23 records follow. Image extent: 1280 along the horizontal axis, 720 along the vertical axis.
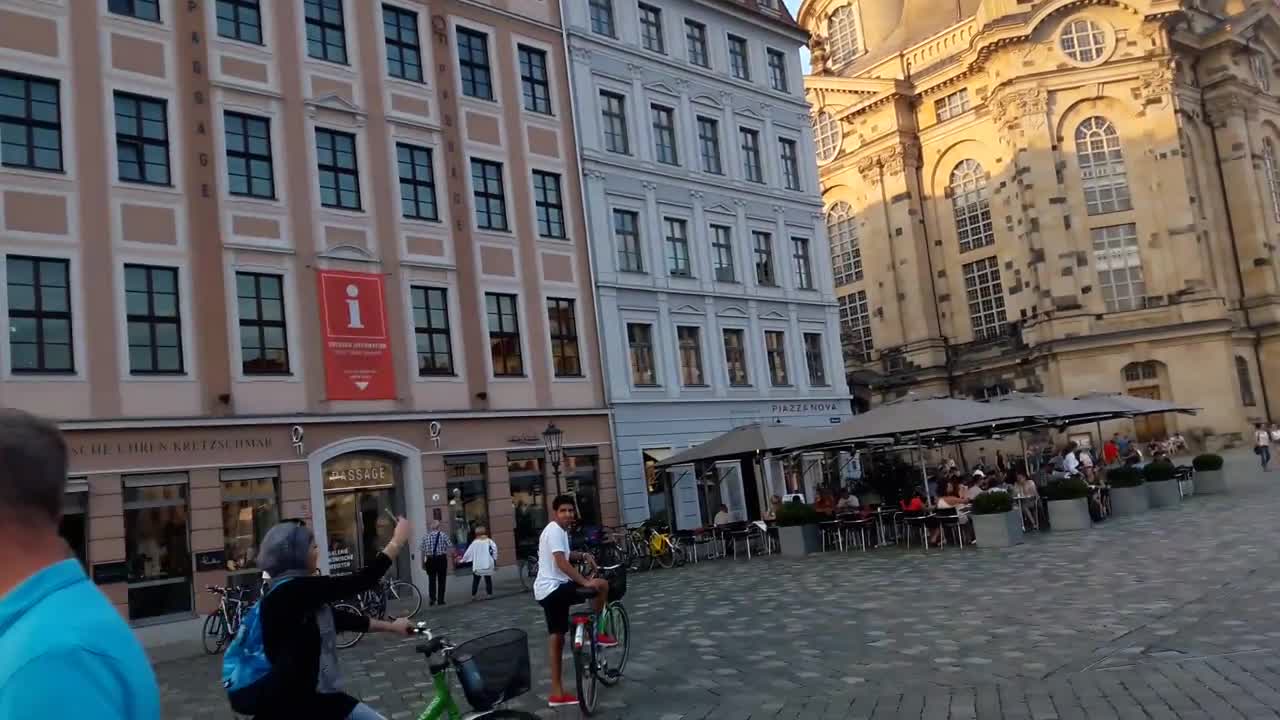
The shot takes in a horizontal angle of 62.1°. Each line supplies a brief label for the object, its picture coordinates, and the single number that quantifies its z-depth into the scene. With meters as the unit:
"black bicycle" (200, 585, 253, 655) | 17.20
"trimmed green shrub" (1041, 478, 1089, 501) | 22.09
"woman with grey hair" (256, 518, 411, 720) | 4.80
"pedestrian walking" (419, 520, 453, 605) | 21.39
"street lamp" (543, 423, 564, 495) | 24.12
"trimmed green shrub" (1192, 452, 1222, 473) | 29.73
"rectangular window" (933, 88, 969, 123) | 59.09
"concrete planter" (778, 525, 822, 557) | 23.64
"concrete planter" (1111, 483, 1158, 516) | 25.31
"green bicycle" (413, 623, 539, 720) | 5.28
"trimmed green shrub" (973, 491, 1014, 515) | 20.38
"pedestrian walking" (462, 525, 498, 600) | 21.53
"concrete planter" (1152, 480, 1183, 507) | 26.92
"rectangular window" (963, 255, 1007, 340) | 57.66
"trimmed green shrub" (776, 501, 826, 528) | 23.75
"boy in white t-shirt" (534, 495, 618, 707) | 9.26
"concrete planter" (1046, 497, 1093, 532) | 22.02
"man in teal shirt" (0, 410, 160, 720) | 1.74
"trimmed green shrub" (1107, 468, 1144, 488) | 25.59
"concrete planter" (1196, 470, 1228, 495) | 29.73
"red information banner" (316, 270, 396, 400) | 22.59
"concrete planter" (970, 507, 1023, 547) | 20.20
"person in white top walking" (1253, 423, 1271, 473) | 39.41
